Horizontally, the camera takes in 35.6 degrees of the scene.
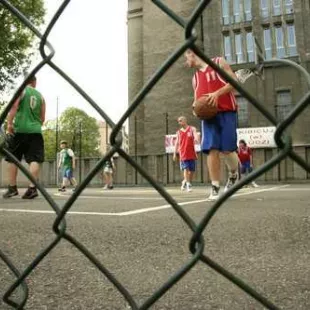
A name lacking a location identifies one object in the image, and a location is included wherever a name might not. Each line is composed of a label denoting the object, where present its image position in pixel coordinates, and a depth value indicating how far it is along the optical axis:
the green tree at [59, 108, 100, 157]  48.75
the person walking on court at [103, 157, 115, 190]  15.48
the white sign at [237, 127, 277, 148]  26.27
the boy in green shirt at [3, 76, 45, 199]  6.78
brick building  29.09
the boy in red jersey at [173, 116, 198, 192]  10.76
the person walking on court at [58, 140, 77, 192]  13.74
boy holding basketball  5.45
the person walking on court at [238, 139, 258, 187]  15.89
